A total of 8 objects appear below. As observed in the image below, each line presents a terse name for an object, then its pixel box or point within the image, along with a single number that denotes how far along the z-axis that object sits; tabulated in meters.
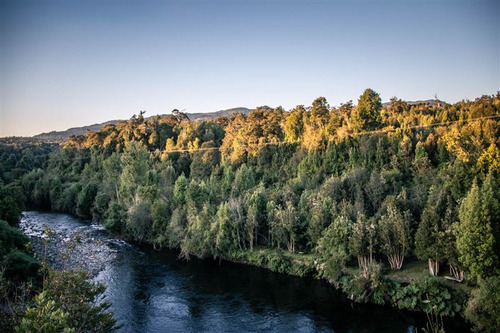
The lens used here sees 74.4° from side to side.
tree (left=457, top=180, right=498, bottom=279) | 28.47
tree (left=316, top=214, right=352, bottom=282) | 35.66
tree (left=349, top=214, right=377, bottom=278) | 35.28
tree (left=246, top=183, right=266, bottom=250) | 44.50
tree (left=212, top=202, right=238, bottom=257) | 43.66
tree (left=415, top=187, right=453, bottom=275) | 31.55
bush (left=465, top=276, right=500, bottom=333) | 24.16
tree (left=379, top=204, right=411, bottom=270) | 34.56
